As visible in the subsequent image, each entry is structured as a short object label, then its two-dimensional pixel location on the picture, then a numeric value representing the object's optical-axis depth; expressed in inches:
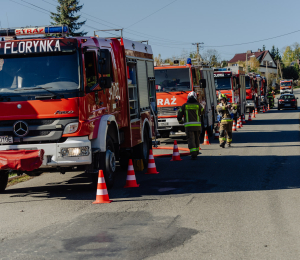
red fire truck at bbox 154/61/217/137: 711.1
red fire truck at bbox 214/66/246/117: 1068.5
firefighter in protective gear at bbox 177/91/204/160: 544.4
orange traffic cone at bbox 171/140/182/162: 548.1
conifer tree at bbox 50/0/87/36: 2134.6
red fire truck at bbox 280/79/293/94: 3334.2
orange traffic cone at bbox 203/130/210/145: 723.4
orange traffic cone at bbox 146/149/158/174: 454.6
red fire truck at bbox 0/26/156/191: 326.3
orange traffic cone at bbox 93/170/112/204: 326.0
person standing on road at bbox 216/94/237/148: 649.6
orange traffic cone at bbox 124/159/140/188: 381.3
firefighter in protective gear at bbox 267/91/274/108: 2046.6
